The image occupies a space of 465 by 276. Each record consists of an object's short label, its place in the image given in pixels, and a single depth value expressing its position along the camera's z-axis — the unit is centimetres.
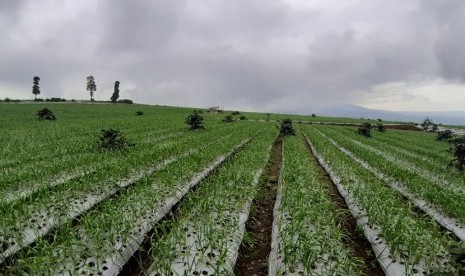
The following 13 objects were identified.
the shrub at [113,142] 1483
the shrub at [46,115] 3685
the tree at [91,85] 11344
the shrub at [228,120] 4635
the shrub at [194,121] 2873
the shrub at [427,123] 6087
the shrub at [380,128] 4462
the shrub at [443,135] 3600
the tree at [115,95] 10106
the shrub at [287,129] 2818
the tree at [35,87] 10450
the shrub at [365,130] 3431
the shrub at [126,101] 10508
